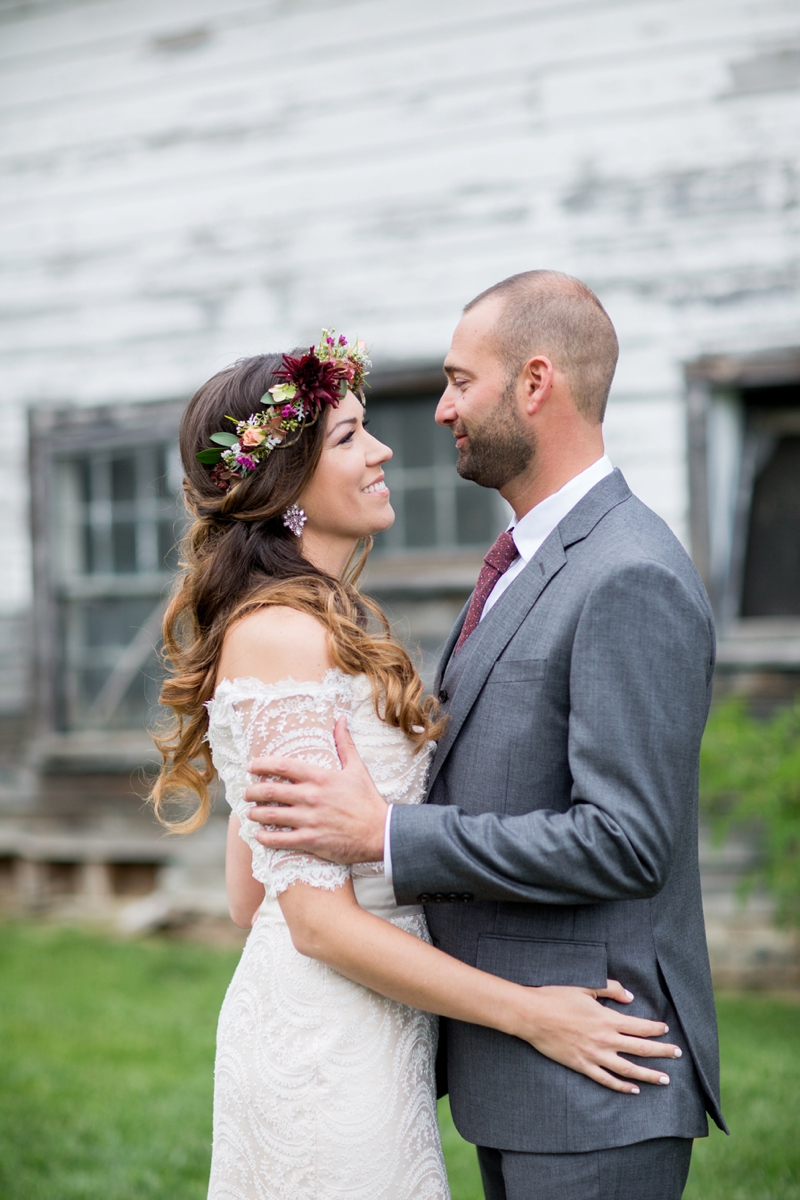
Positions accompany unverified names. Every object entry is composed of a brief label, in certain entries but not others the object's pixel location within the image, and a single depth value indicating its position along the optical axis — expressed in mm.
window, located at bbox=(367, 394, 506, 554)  6883
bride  2143
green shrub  5434
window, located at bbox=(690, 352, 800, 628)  6281
